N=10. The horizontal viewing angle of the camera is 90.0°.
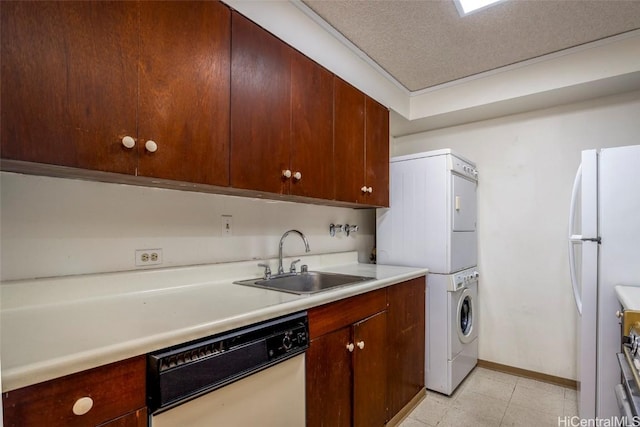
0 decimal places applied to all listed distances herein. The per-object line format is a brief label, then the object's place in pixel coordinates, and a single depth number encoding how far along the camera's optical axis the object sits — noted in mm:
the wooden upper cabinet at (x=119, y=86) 888
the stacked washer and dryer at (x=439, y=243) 2340
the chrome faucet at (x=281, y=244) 2031
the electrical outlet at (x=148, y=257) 1454
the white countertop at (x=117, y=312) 753
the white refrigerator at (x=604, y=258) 1655
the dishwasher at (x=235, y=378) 889
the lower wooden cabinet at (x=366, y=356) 1429
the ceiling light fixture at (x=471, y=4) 1795
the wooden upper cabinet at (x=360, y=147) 2033
